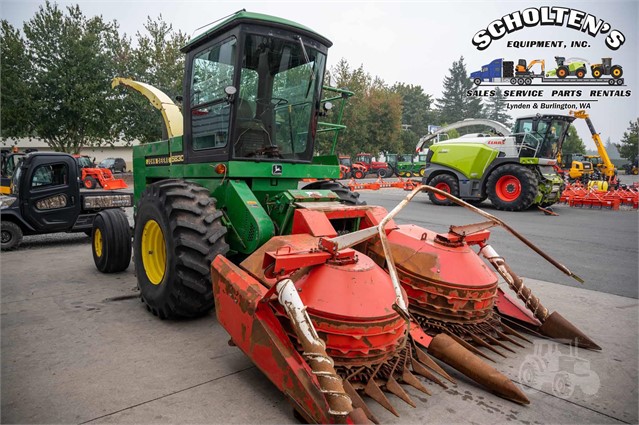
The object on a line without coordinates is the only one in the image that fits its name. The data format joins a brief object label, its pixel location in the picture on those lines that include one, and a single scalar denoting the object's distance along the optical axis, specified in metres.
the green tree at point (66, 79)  23.00
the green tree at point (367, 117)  35.84
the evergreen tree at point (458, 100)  70.38
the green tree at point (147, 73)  24.70
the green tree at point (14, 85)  21.86
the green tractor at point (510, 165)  12.92
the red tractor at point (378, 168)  34.50
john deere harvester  2.34
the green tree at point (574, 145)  60.25
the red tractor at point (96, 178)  21.03
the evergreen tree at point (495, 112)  83.12
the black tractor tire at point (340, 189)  4.57
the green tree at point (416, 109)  63.66
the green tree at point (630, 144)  48.69
